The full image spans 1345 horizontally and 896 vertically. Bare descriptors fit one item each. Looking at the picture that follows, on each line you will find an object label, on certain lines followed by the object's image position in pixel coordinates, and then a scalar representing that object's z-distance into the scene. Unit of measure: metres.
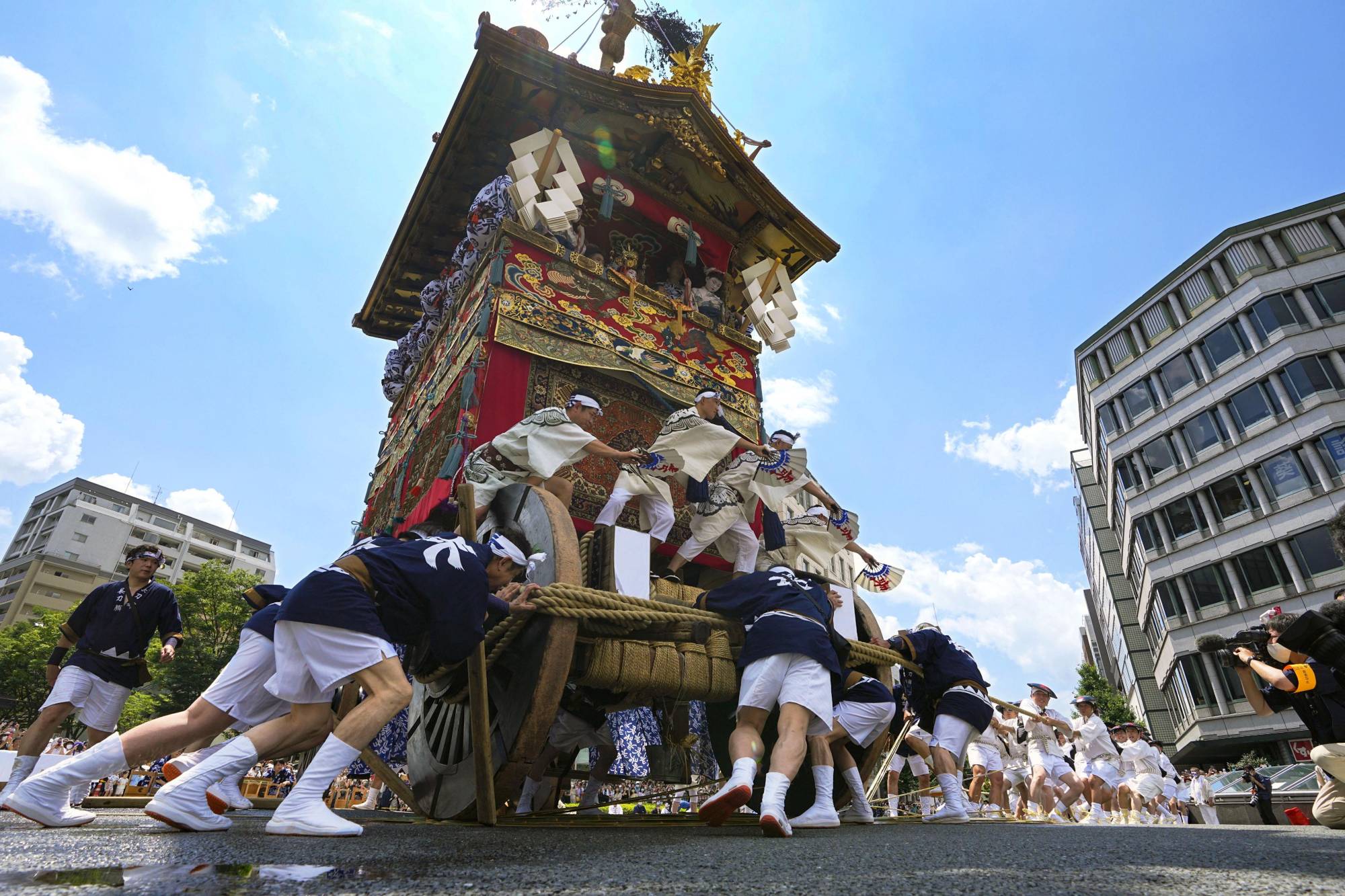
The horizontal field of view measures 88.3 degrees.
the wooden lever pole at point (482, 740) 2.78
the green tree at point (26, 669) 20.89
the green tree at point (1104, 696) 24.69
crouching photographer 3.02
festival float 3.06
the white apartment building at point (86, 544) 41.50
